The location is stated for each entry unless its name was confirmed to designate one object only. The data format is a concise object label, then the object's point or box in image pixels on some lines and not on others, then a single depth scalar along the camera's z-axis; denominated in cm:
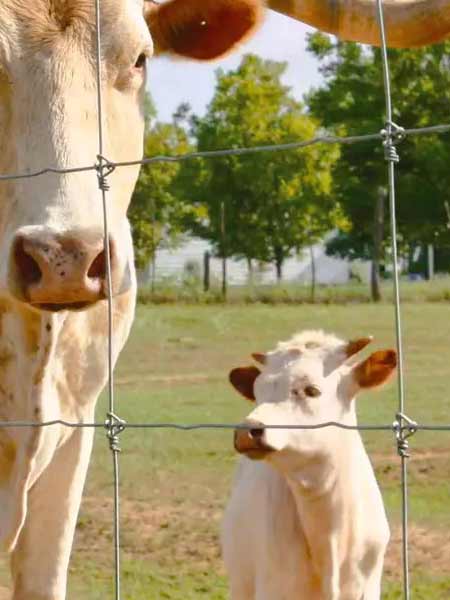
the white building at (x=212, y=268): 3950
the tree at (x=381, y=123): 3694
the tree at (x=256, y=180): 4103
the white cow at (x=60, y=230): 310
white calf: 556
